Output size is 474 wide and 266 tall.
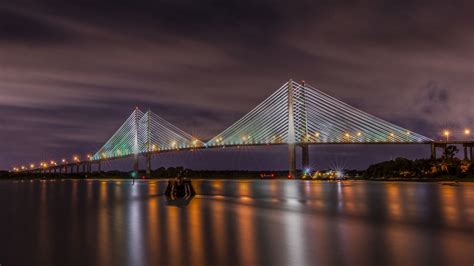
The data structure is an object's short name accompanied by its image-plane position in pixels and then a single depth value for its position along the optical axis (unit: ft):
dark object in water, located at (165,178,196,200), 128.93
